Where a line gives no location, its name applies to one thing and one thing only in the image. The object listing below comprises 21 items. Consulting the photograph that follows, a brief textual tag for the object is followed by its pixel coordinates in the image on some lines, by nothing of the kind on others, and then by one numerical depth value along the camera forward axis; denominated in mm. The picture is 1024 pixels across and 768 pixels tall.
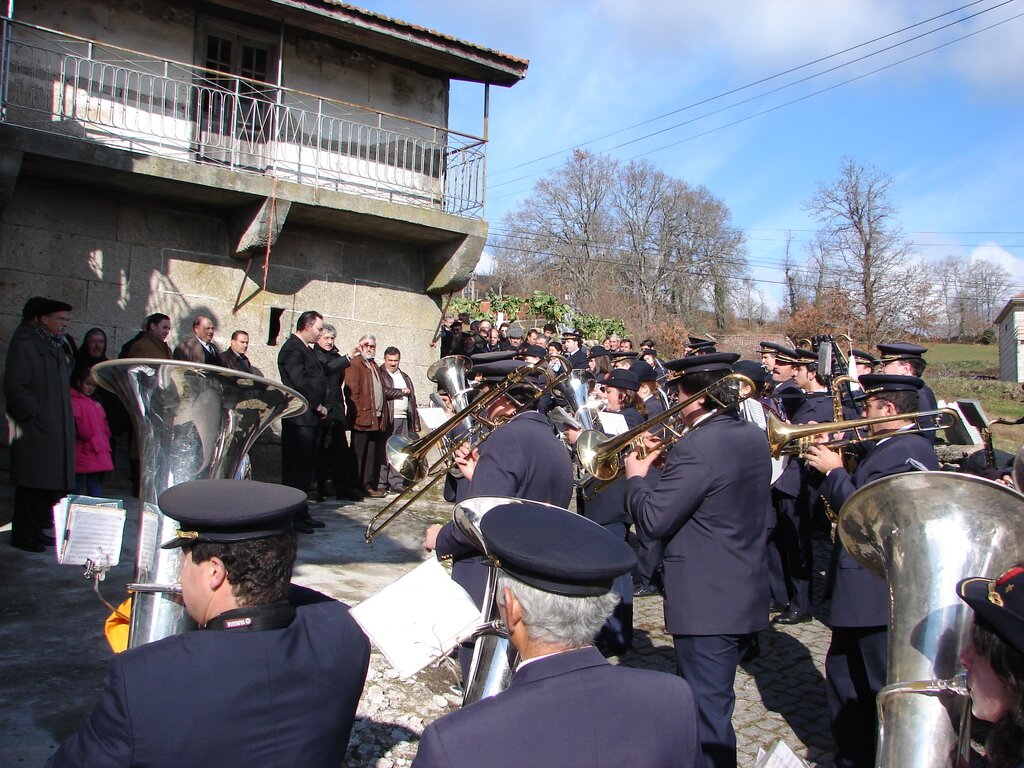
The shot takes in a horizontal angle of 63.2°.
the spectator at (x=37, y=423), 6039
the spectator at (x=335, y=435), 9258
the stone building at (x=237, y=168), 9438
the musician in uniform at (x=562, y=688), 1517
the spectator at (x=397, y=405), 10188
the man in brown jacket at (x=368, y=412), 9773
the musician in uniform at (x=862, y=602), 3521
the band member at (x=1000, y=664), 1496
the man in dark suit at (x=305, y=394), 8625
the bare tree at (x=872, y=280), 26764
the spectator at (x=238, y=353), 8594
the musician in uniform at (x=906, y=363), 5383
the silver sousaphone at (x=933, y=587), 2068
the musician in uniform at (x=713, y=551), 3436
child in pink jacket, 6762
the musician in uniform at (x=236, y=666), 1705
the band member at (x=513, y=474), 3600
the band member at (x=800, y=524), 6406
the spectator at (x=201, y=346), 8125
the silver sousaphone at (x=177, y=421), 2791
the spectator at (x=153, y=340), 8170
